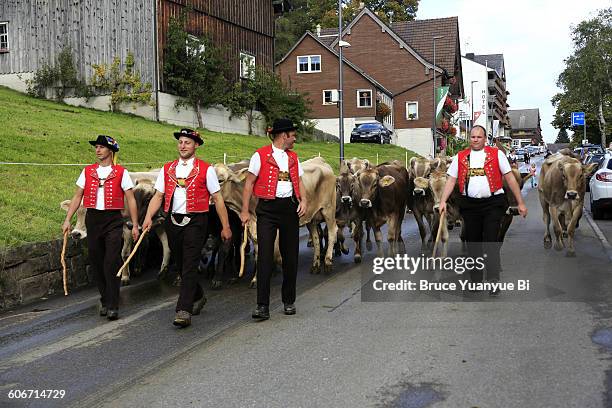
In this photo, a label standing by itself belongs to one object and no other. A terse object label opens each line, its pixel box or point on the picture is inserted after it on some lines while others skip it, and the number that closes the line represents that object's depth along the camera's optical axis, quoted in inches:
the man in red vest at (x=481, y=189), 329.7
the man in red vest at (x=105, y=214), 306.7
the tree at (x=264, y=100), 1376.7
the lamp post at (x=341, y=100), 1065.1
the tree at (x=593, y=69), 2208.4
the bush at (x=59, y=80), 1218.0
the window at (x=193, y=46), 1238.9
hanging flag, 1828.1
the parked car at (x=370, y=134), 1792.6
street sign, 2620.6
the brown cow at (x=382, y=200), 443.8
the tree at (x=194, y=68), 1221.1
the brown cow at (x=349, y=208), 451.2
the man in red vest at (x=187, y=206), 290.0
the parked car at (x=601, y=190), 714.2
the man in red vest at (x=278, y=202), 304.3
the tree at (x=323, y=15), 2908.5
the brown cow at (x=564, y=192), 466.6
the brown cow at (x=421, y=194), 454.9
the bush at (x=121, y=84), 1195.3
